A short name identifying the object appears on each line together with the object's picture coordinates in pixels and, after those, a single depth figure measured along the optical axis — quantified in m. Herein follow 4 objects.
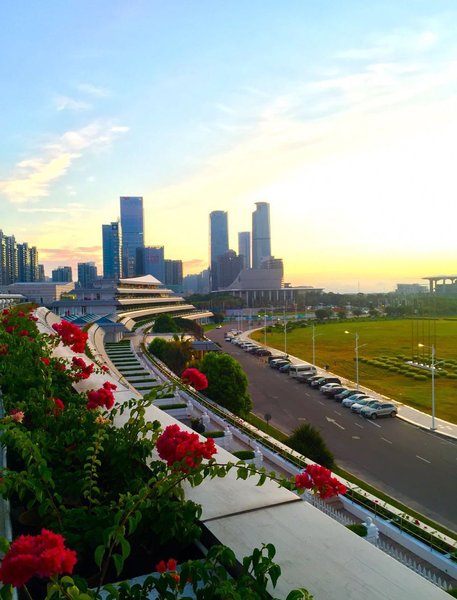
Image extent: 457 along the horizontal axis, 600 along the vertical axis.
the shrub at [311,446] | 15.70
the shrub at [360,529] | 9.16
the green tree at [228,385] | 24.23
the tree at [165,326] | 56.16
